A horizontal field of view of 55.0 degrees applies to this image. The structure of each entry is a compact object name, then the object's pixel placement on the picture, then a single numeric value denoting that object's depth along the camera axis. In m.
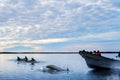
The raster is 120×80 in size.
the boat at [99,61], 19.92
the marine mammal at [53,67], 21.19
